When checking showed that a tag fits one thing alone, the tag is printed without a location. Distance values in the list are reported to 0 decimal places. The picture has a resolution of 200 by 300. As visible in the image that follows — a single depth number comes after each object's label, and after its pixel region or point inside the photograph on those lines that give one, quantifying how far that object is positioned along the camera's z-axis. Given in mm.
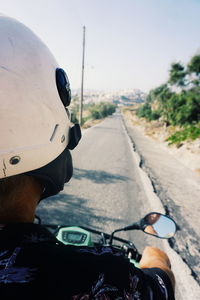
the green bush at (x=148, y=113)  40938
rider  562
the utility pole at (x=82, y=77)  21244
